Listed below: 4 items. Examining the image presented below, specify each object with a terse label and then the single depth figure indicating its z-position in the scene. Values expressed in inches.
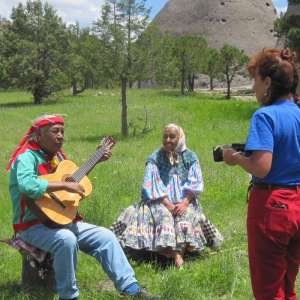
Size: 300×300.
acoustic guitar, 136.8
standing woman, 102.1
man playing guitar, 133.9
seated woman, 180.2
